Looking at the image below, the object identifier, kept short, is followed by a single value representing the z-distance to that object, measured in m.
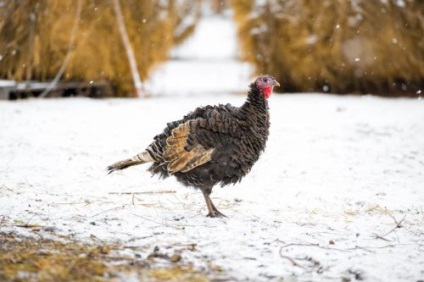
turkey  9.27
